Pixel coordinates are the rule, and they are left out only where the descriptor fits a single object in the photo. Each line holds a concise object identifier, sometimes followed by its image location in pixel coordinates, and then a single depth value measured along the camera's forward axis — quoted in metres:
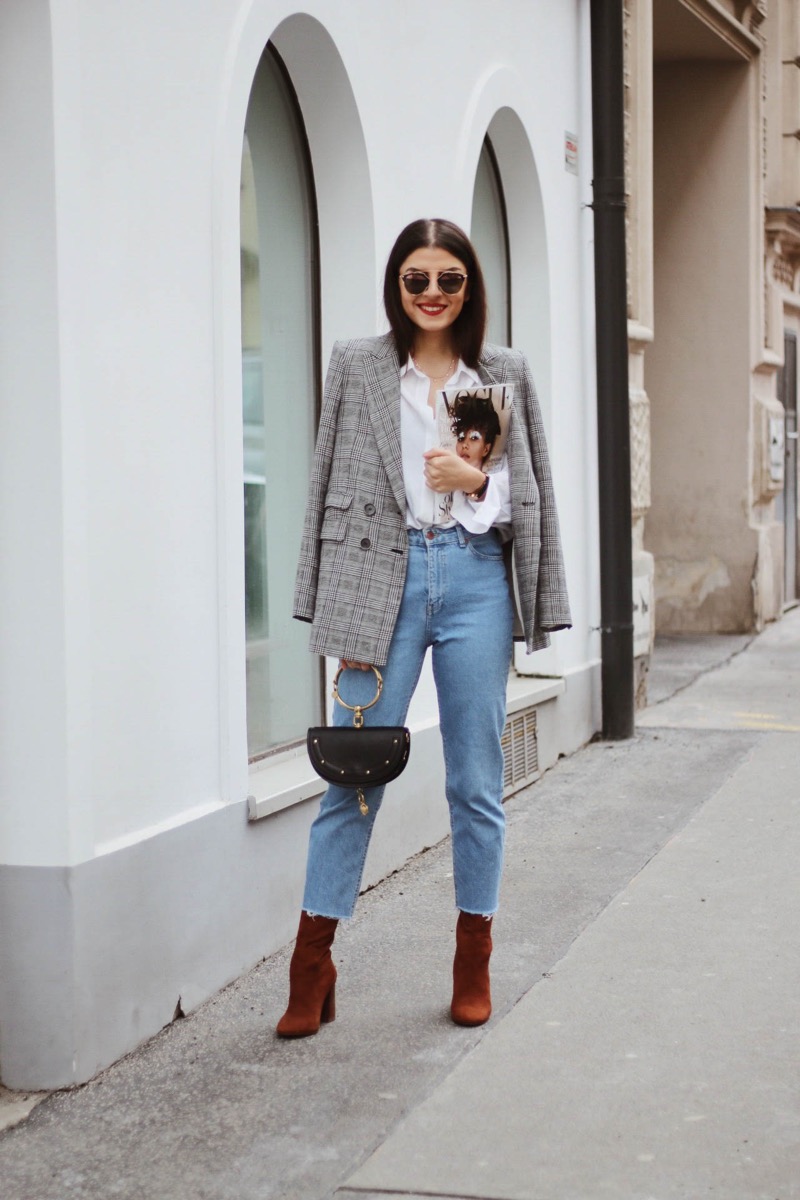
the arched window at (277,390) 4.95
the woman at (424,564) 3.59
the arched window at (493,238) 7.19
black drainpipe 7.77
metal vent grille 6.54
